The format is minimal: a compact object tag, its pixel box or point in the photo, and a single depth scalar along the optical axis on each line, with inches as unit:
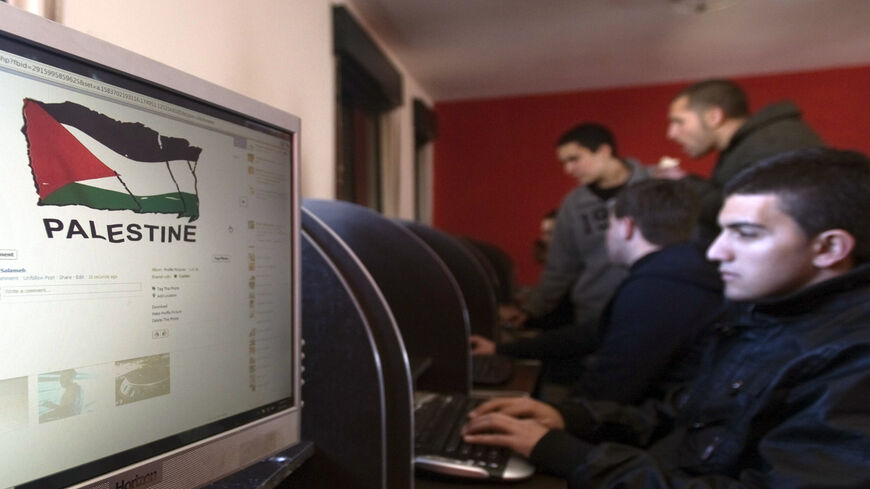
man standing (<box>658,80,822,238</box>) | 74.7
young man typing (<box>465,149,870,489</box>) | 25.4
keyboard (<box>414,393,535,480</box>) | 31.2
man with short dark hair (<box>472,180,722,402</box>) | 50.4
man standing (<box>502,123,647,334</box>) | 91.4
